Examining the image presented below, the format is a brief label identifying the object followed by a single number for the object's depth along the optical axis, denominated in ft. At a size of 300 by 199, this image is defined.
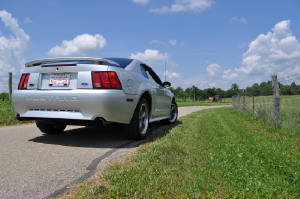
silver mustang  12.12
